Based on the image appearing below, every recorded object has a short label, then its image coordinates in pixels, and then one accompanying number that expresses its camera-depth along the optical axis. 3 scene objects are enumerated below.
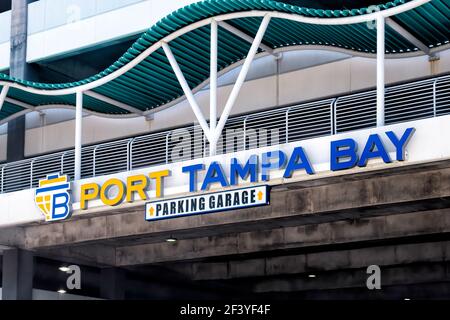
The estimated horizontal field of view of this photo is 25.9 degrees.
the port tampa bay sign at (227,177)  22.12
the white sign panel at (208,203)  23.67
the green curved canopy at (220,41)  25.02
